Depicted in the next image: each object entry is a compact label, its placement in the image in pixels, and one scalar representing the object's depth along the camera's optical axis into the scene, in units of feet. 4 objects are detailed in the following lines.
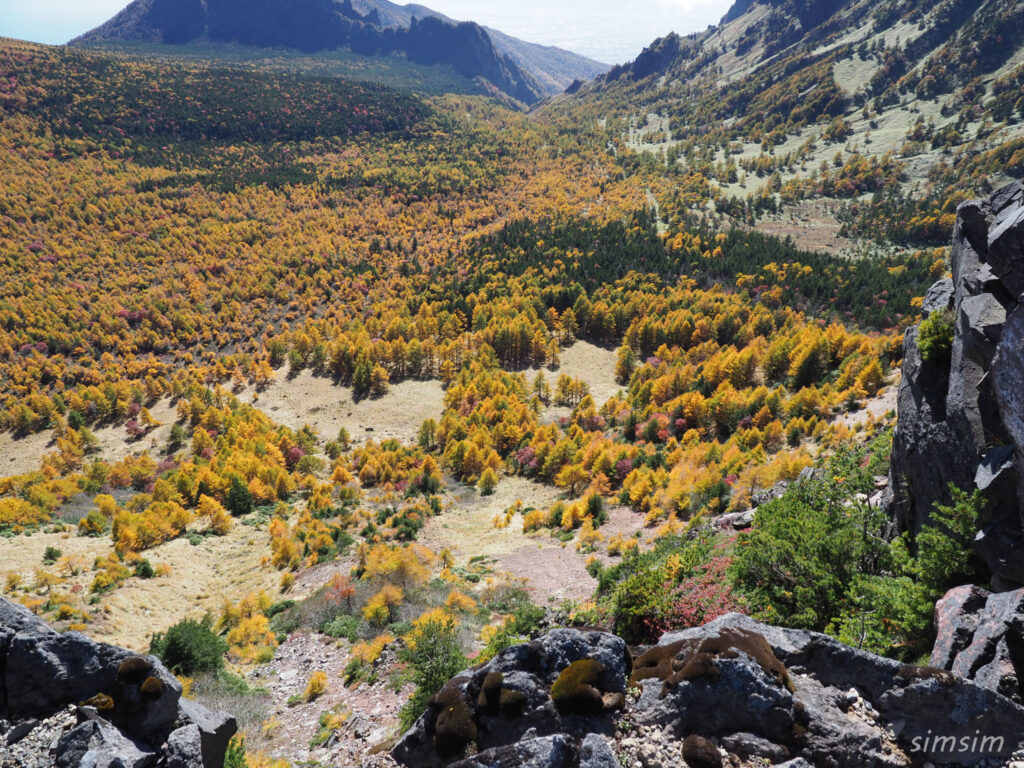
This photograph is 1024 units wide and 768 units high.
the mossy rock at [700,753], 35.19
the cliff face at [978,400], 44.86
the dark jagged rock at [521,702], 39.40
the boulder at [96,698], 40.86
